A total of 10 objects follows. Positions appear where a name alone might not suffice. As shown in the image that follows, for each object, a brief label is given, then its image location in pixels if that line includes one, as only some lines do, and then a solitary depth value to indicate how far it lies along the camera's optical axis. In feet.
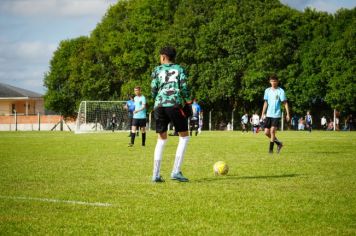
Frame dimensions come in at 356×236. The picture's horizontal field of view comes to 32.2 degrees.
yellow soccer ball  39.24
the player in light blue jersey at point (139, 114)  80.33
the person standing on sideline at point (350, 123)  212.84
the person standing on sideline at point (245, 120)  186.91
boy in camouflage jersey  35.65
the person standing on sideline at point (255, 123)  178.56
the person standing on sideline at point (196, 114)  132.42
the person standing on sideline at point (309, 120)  181.57
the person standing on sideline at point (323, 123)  222.48
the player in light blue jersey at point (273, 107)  63.72
